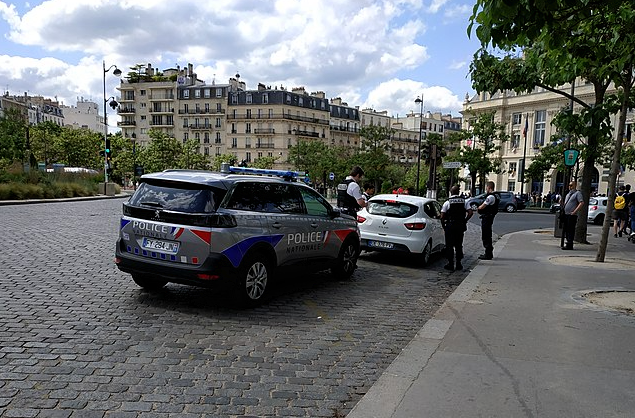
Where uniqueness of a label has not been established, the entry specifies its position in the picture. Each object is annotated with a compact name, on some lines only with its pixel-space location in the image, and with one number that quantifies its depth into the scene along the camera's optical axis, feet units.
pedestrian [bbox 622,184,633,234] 62.28
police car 19.85
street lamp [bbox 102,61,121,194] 123.44
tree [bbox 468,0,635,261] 16.58
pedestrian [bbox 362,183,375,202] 48.21
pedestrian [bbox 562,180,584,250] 45.98
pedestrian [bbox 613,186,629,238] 62.03
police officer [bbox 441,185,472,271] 34.14
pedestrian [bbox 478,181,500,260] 38.73
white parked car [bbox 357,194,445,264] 35.17
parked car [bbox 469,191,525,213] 130.11
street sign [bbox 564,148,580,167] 46.98
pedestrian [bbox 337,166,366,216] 35.01
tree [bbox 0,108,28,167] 141.69
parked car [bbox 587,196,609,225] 86.07
